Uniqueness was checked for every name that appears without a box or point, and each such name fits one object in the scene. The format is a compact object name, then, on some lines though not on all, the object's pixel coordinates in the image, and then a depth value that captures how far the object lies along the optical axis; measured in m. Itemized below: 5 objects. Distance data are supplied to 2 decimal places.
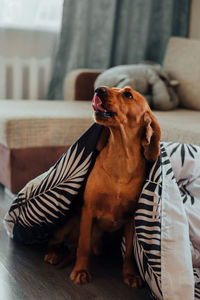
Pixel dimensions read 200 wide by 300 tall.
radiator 2.91
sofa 1.95
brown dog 1.25
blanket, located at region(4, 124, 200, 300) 1.17
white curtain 2.79
